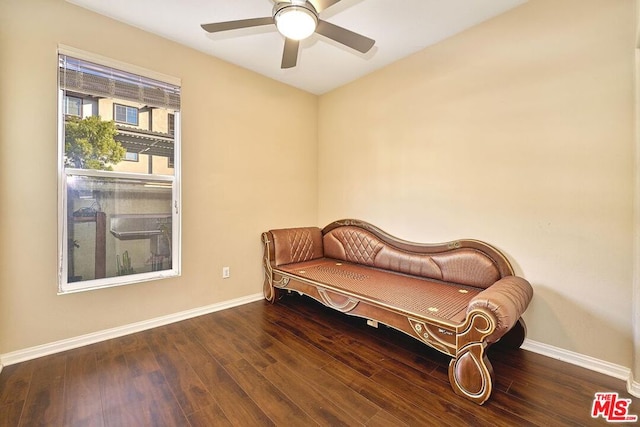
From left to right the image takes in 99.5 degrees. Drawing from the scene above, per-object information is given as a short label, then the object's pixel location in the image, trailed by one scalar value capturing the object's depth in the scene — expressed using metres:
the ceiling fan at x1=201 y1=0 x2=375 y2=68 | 1.71
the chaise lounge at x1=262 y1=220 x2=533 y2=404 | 1.67
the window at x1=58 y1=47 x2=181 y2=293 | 2.29
